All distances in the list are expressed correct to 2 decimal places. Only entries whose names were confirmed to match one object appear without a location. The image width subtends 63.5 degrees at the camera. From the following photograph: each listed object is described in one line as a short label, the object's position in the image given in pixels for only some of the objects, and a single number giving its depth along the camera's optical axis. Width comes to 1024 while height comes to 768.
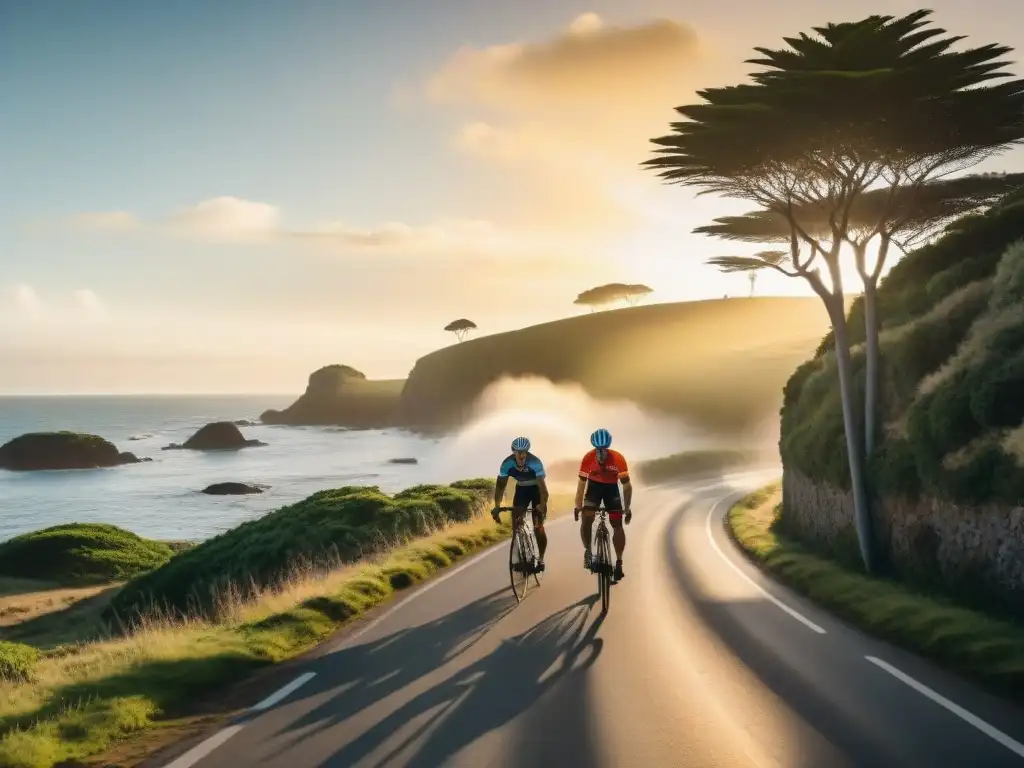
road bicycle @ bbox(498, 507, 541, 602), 13.30
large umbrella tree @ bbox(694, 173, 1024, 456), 17.28
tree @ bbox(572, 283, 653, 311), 162.00
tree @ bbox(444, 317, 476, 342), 178.75
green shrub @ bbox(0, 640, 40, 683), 10.41
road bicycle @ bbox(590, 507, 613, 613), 12.29
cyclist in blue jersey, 12.53
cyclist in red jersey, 12.09
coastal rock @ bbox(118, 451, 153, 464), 110.56
